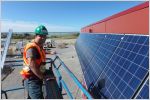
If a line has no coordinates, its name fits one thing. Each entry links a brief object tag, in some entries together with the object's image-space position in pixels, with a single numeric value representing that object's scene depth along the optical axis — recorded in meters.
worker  2.24
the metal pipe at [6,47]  2.08
